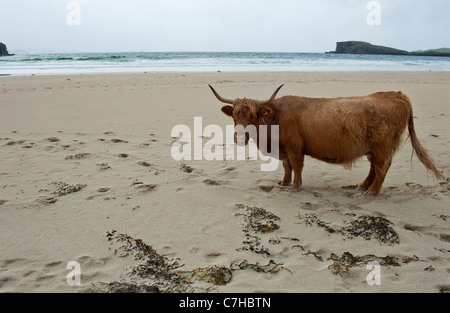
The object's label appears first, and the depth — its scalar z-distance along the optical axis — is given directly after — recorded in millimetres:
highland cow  4371
